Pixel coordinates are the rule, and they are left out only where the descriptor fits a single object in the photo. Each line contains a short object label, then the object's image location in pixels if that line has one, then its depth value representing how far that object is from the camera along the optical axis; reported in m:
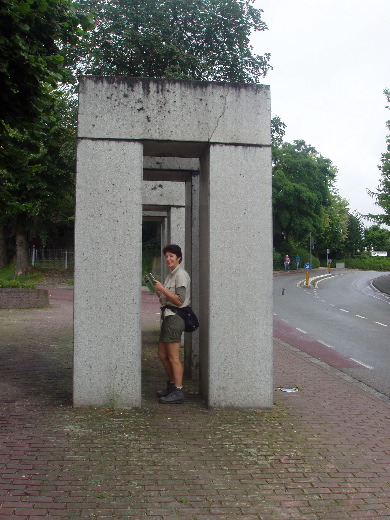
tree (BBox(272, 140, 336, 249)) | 53.41
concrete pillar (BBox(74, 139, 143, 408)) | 5.99
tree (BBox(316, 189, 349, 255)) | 80.57
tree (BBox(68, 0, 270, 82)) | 25.12
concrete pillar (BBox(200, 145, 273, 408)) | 6.11
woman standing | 6.21
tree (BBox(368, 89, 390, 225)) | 30.44
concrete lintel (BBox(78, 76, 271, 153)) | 6.11
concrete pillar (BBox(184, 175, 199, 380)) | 7.68
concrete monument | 6.03
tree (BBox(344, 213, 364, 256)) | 92.31
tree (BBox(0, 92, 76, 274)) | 28.74
